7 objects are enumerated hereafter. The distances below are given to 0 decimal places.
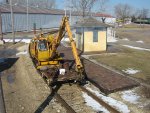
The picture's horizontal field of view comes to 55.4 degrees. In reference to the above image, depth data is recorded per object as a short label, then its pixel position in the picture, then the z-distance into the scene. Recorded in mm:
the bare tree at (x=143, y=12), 82279
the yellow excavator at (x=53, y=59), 7841
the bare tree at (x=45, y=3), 72677
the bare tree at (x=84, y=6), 33575
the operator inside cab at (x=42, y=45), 9245
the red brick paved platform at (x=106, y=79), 7729
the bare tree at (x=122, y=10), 74659
